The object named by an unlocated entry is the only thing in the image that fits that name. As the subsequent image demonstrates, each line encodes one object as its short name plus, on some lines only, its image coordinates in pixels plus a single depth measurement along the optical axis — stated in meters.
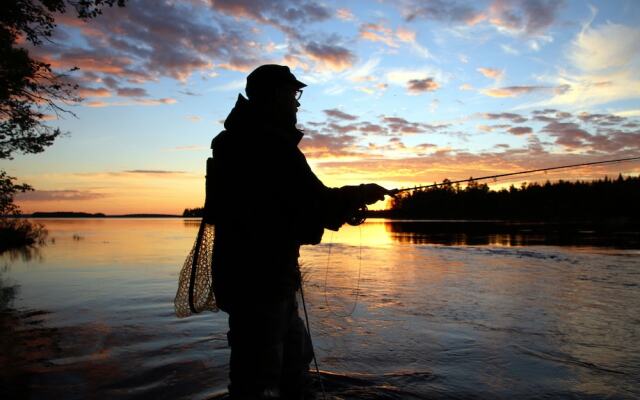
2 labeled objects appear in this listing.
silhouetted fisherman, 2.54
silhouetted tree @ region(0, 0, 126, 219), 11.07
